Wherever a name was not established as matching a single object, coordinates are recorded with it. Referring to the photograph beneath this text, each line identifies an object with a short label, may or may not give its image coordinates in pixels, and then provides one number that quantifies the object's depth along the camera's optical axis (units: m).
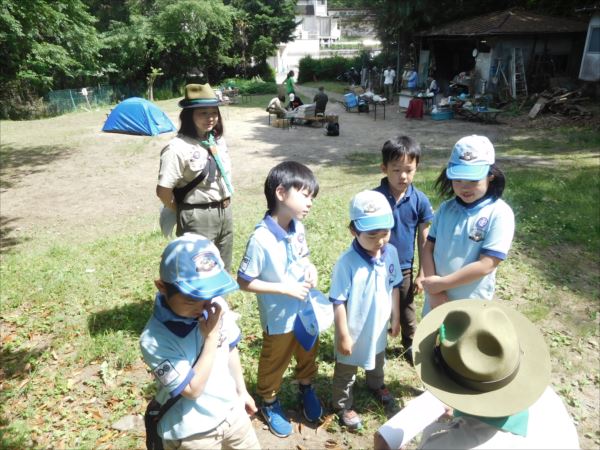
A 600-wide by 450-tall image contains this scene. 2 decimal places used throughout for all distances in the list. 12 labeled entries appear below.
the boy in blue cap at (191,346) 1.72
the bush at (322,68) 40.33
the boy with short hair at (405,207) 2.94
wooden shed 20.16
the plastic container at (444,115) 18.44
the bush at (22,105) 24.85
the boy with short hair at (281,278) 2.54
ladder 20.09
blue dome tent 18.64
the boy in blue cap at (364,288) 2.44
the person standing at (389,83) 26.31
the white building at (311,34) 51.26
